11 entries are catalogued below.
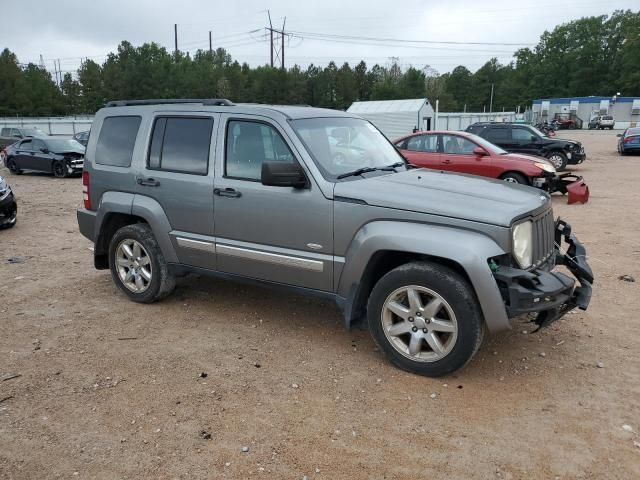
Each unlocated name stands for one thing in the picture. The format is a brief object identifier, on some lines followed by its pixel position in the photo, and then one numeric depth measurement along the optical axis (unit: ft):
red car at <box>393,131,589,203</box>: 38.06
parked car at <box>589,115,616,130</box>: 193.66
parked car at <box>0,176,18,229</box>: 30.79
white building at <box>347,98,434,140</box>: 104.53
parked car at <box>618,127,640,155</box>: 80.23
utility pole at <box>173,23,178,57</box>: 242.58
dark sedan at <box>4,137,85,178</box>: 61.26
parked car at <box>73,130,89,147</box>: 91.57
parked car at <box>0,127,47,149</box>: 81.25
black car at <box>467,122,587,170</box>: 54.44
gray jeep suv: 12.14
